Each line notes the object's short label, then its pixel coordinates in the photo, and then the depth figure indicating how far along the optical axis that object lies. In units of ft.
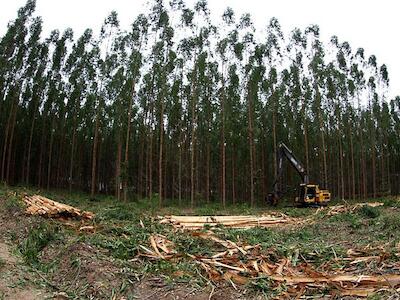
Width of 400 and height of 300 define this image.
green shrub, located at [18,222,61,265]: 21.12
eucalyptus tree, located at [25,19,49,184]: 82.89
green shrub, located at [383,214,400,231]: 27.50
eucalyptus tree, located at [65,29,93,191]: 85.56
